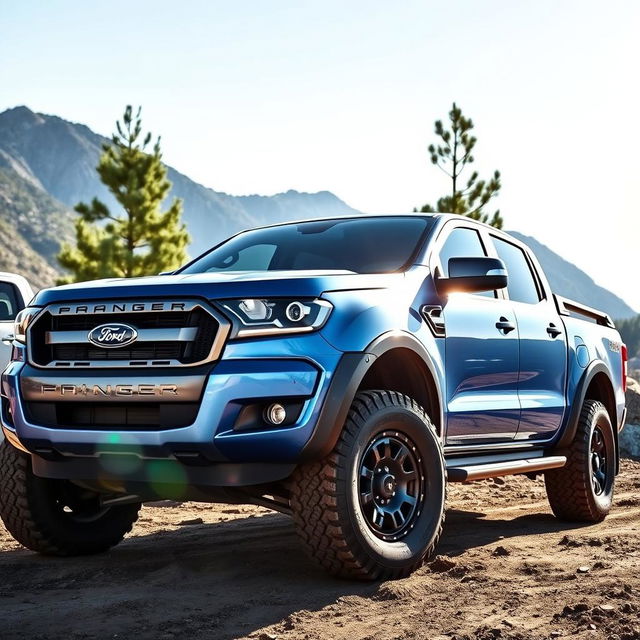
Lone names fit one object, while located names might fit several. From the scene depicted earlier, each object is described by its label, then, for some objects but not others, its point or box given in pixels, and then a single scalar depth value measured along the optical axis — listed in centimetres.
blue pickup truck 420
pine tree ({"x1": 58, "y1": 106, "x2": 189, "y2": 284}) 3666
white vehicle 900
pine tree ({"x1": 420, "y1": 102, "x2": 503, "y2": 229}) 3331
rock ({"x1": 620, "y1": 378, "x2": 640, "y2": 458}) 1385
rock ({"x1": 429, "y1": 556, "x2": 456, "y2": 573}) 488
